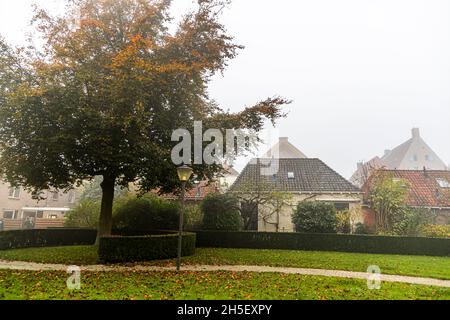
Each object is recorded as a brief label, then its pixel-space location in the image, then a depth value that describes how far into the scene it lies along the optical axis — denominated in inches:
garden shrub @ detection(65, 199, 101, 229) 905.5
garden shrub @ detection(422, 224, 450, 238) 780.0
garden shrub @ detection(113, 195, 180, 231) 826.2
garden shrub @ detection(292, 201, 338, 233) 821.9
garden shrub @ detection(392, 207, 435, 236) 813.2
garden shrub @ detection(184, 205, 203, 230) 847.6
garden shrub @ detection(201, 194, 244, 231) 827.4
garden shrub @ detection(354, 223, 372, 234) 851.4
